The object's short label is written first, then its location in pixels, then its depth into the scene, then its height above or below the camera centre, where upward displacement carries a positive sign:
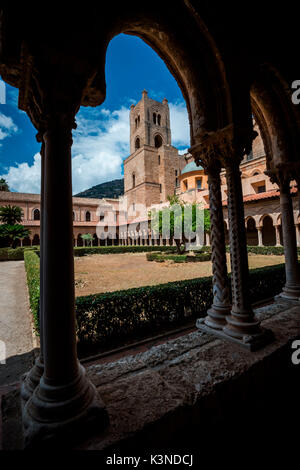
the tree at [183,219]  19.33 +1.89
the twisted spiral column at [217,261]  2.88 -0.30
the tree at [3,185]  40.15 +11.41
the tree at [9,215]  26.12 +3.67
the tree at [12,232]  25.06 +1.57
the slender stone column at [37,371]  1.62 -0.97
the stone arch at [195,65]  2.61 +2.31
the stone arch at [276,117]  3.72 +2.17
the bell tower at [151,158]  40.03 +15.64
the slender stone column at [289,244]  4.07 -0.13
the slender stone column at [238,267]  2.52 -0.36
